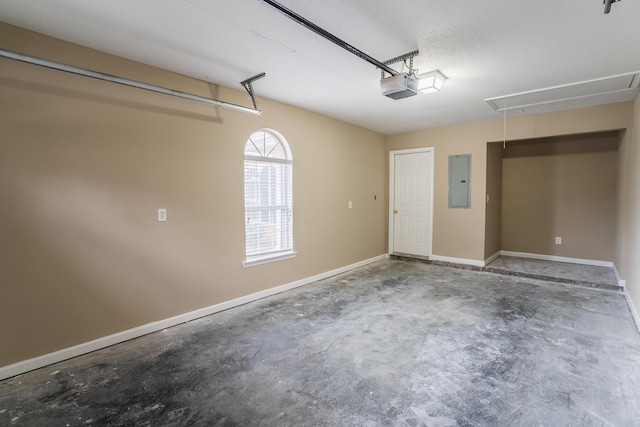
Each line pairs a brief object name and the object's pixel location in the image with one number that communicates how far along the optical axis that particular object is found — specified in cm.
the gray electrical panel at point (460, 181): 530
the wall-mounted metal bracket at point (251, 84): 313
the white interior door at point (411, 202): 580
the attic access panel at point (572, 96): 331
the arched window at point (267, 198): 382
